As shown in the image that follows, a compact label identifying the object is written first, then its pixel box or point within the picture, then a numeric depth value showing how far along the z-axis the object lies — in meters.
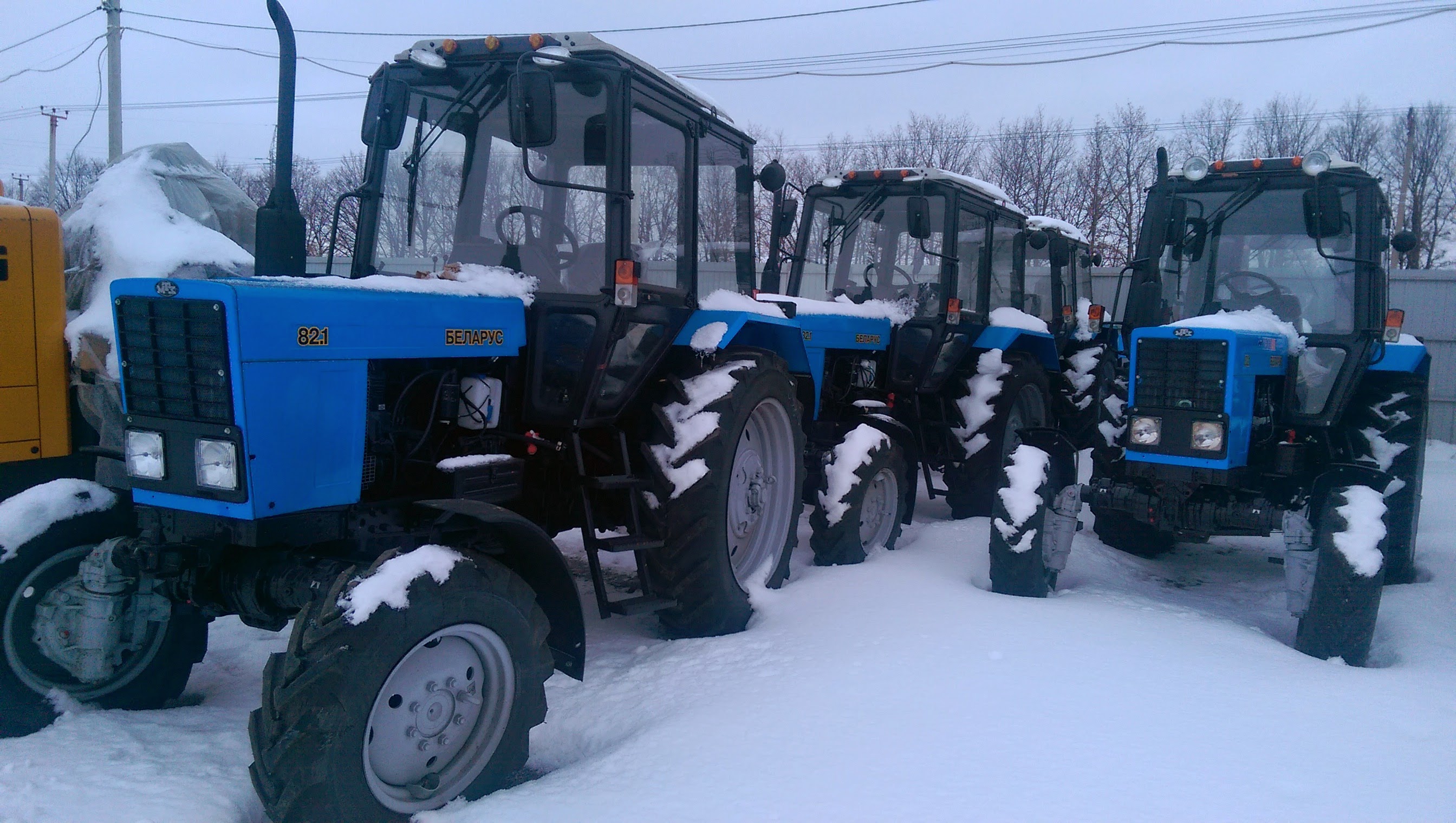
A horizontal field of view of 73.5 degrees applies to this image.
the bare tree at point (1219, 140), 25.25
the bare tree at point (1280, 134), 25.59
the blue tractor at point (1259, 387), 5.12
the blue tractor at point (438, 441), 2.80
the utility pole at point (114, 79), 14.20
